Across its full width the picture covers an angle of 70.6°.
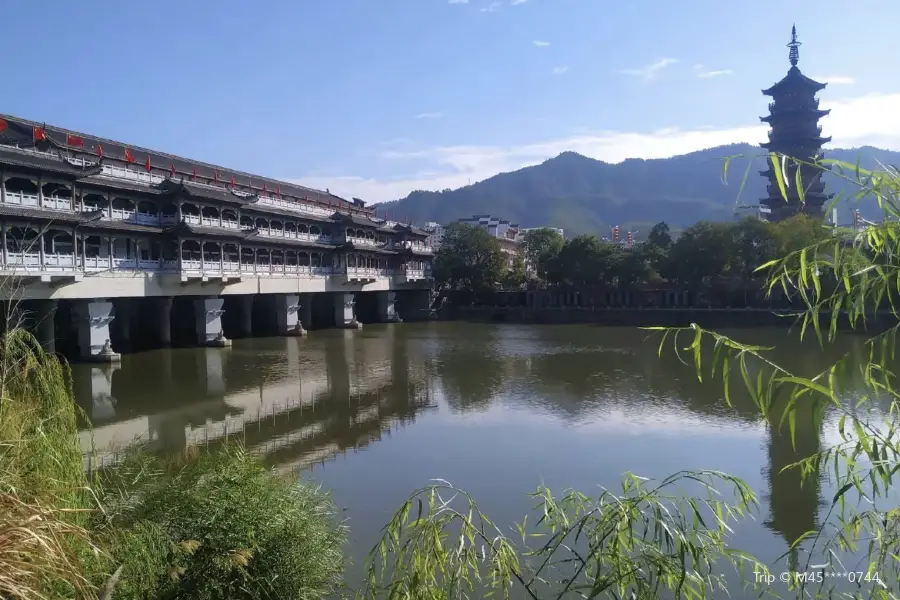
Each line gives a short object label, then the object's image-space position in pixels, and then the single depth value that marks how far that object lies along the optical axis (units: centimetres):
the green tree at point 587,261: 4431
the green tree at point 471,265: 4709
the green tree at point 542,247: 4716
